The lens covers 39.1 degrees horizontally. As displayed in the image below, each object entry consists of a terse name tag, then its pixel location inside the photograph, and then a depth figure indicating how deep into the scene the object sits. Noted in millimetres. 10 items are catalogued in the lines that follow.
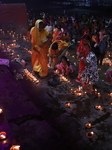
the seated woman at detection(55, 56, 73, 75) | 6602
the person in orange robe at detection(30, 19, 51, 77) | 6111
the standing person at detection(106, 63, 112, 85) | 6031
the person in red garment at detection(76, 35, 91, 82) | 4602
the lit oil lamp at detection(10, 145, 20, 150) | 2869
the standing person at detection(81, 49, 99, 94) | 4660
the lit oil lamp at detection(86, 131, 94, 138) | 3601
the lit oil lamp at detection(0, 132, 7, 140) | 3065
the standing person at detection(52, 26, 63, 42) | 7699
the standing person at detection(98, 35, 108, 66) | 7602
